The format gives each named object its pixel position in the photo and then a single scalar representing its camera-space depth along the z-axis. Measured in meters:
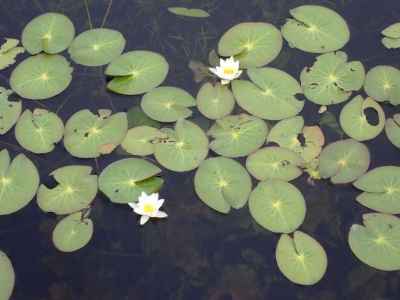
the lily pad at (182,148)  2.73
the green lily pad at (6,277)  2.46
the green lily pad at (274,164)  2.66
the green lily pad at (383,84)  2.91
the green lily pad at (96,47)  3.14
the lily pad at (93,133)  2.81
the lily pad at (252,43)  3.09
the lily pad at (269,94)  2.87
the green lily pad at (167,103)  2.89
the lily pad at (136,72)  3.01
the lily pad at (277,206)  2.54
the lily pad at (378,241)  2.42
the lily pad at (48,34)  3.19
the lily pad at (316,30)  3.12
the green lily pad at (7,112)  2.93
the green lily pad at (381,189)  2.56
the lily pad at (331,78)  2.93
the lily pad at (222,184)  2.60
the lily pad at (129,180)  2.65
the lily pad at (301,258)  2.41
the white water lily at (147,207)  2.58
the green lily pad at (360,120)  2.79
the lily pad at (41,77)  3.03
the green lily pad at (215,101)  2.88
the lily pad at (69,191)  2.64
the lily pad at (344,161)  2.65
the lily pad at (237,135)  2.75
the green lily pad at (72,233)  2.56
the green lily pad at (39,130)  2.84
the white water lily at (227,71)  2.96
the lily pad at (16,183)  2.68
